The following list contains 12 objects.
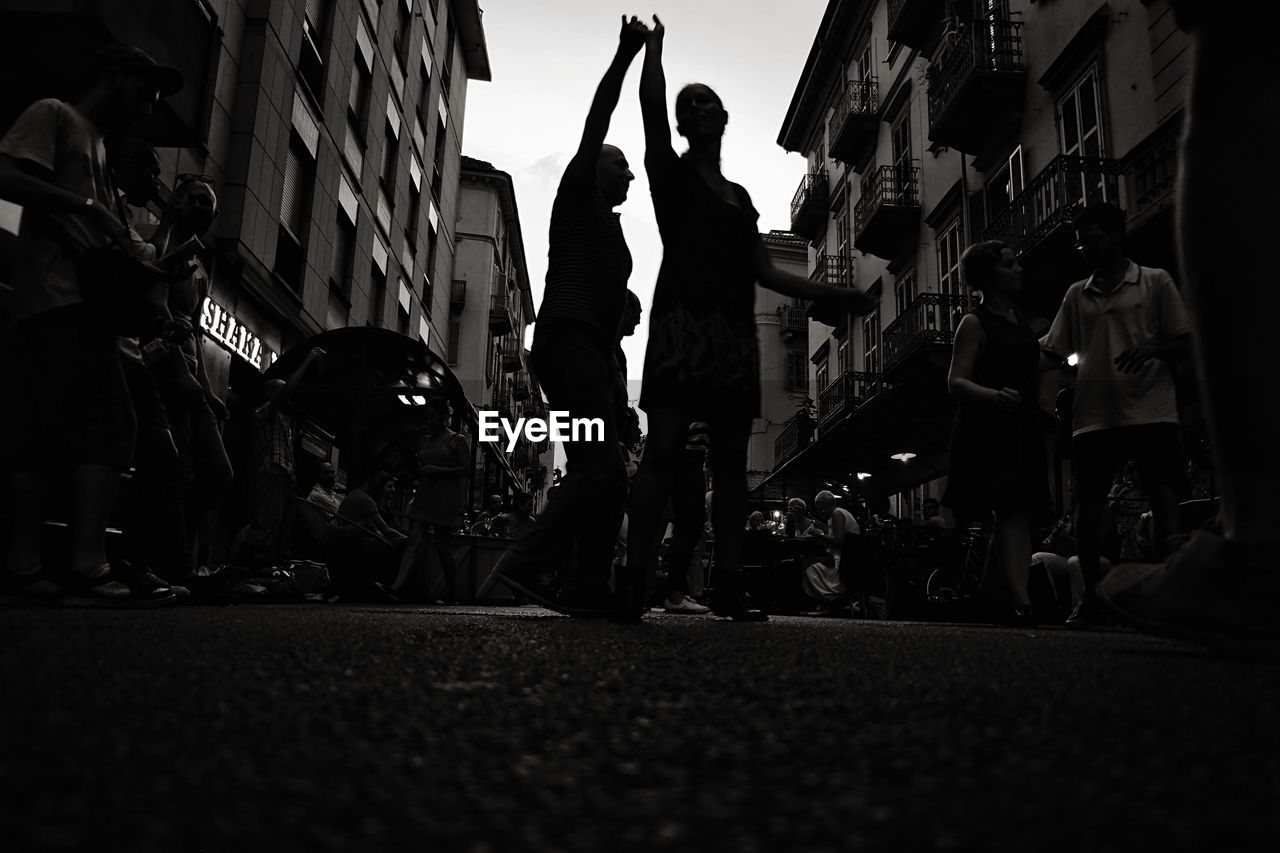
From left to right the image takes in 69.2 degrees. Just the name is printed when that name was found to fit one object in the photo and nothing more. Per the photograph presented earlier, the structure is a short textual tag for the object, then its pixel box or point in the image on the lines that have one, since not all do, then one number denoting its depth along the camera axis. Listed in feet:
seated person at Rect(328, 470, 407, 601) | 25.48
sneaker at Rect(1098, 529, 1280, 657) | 4.56
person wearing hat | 9.70
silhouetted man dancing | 11.61
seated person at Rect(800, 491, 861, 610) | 26.73
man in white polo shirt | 13.28
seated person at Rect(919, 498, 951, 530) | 28.67
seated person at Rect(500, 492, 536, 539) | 38.90
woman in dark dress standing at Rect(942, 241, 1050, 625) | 13.28
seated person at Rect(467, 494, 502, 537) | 42.95
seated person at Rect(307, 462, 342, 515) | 30.01
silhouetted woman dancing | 11.25
